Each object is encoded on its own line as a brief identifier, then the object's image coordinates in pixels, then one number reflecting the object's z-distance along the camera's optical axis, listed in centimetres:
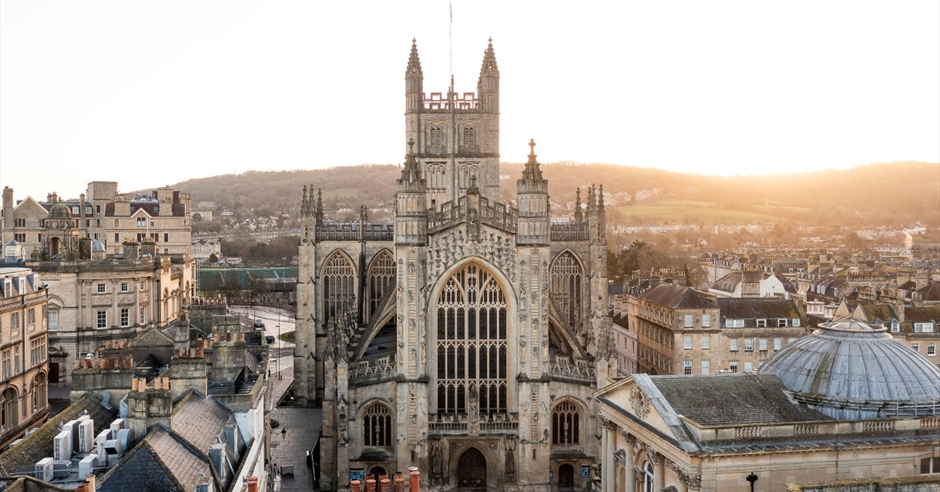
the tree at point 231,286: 11275
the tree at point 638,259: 10881
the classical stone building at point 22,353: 4591
